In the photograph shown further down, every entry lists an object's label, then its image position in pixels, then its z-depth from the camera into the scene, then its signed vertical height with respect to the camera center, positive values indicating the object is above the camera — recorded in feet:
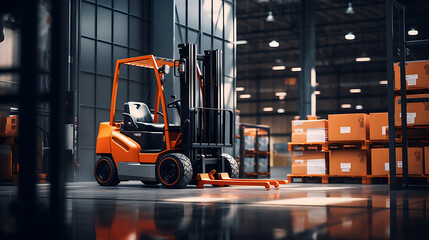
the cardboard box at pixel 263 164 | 58.65 -1.56
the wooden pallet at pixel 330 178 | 40.51 -2.33
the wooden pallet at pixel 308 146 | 42.16 +0.30
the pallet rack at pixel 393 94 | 30.68 +3.30
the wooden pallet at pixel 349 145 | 40.51 +0.36
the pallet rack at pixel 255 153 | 55.57 -0.33
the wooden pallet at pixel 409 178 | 36.20 -2.07
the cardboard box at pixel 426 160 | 36.06 -0.72
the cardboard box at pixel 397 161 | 36.68 -0.80
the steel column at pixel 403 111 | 31.99 +2.32
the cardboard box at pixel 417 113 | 34.35 +2.35
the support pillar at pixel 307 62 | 79.00 +13.32
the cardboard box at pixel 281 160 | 139.54 -2.67
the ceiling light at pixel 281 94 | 138.21 +14.54
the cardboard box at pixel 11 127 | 41.53 +1.85
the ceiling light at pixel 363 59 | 123.85 +21.15
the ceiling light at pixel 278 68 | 135.30 +20.91
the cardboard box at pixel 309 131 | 42.50 +1.54
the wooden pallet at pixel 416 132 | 34.27 +1.16
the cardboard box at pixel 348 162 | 40.75 -0.96
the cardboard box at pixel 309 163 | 42.39 -1.07
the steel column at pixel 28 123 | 7.30 +0.38
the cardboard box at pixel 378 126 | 40.01 +1.77
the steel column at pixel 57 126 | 7.39 +0.34
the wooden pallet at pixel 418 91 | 33.99 +3.76
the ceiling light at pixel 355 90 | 128.67 +14.45
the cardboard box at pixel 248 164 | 56.24 -1.52
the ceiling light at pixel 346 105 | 130.21 +10.91
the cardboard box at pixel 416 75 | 33.94 +4.76
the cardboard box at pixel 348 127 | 40.68 +1.75
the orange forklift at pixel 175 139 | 32.48 +0.70
